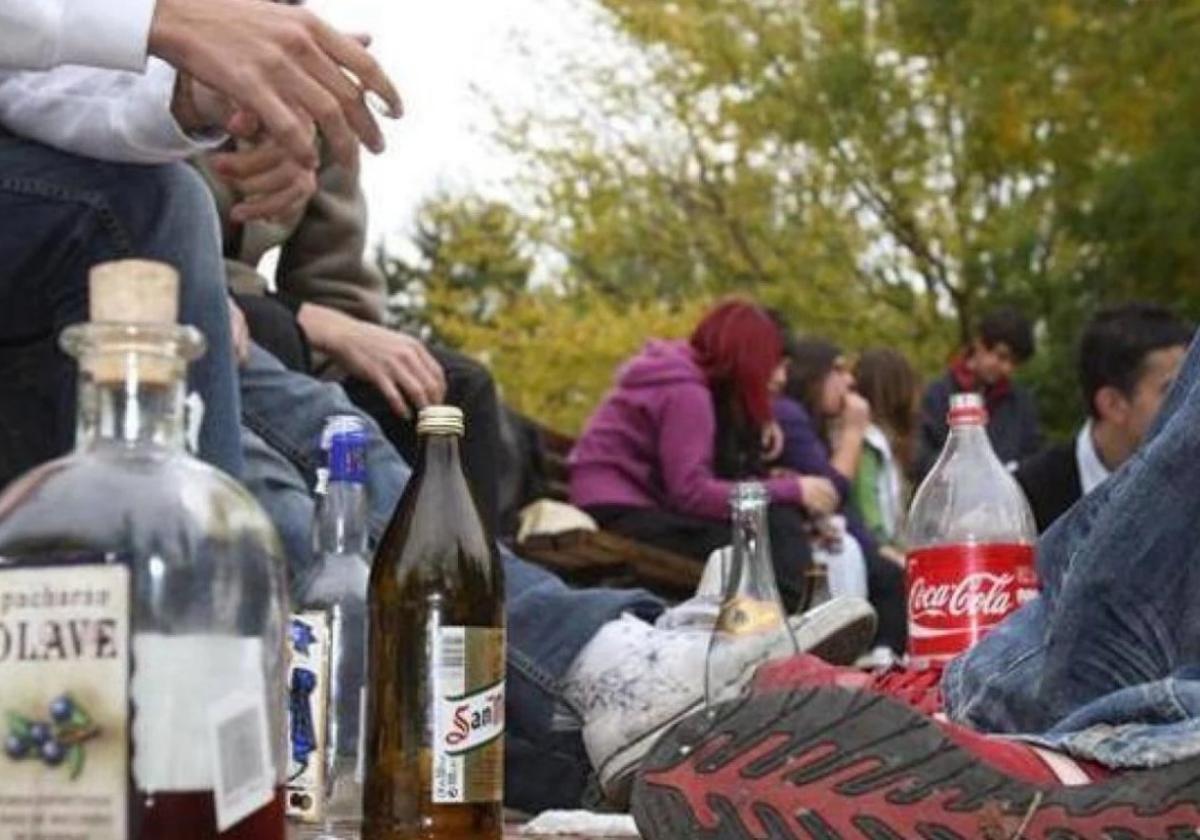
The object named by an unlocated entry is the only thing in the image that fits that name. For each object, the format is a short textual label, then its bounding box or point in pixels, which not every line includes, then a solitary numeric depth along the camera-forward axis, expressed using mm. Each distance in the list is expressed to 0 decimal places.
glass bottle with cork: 1438
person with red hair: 7371
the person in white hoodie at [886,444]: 9430
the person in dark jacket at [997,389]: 9852
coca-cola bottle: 3359
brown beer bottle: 2477
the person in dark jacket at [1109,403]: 6738
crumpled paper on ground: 2887
